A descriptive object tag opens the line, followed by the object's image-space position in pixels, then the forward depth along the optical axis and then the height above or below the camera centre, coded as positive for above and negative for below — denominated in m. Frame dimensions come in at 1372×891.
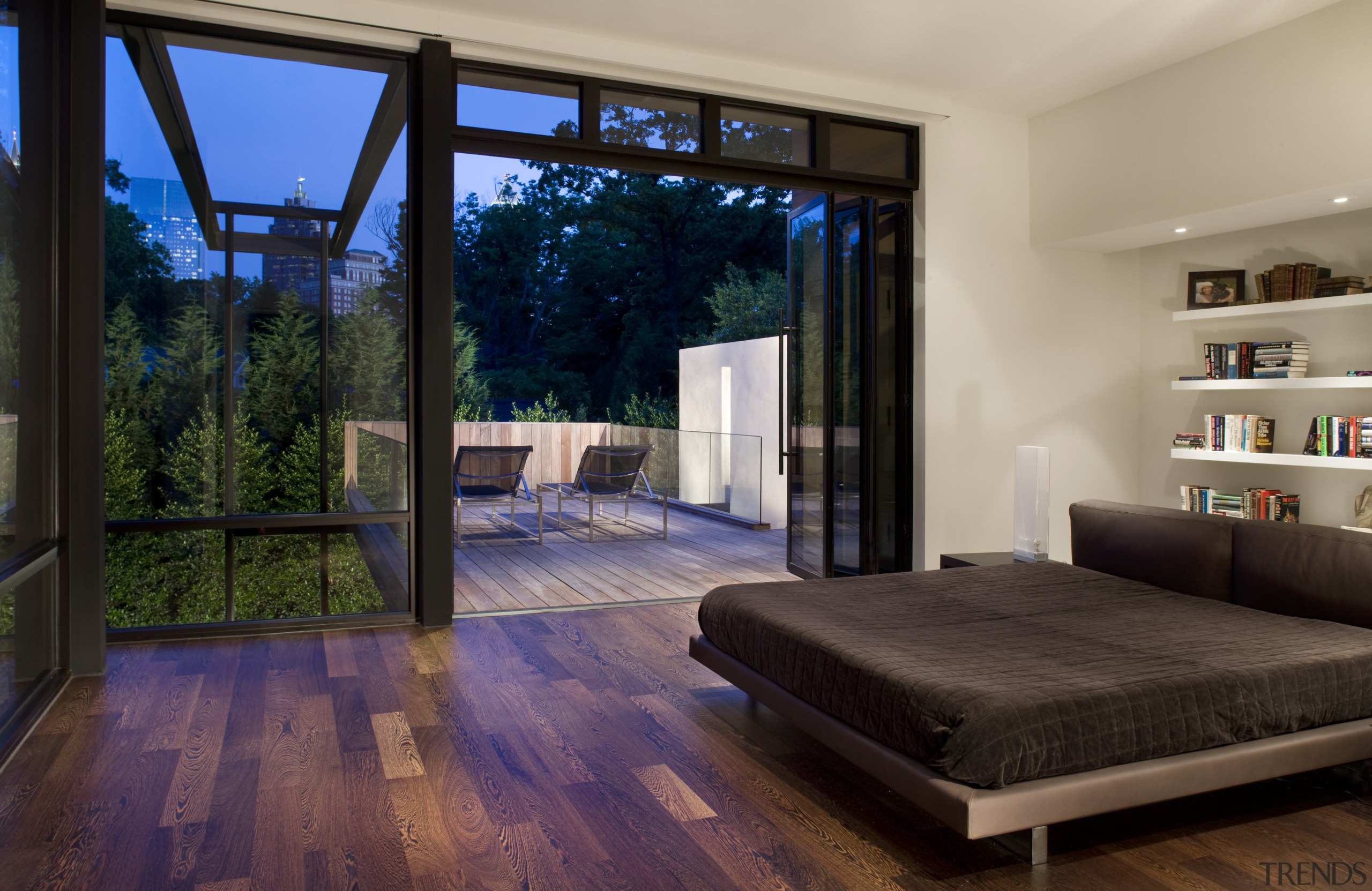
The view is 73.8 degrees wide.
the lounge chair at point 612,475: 7.39 -0.32
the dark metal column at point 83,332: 3.44 +0.40
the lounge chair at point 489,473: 6.89 -0.29
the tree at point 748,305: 13.17 +1.90
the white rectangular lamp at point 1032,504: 4.12 -0.32
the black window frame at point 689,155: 4.32 +1.42
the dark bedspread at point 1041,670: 2.04 -0.59
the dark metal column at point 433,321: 4.16 +0.53
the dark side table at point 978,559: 4.19 -0.58
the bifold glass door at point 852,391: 5.34 +0.26
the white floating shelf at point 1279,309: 4.29 +0.64
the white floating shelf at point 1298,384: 4.23 +0.25
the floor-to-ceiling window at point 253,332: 3.87 +0.47
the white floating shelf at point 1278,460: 4.23 -0.13
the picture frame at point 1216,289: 5.00 +0.80
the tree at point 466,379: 12.34 +0.81
